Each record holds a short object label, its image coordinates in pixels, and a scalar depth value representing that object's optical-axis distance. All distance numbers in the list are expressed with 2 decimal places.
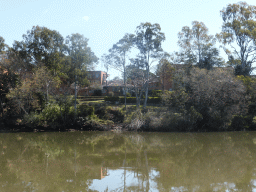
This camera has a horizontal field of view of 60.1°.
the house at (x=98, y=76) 55.83
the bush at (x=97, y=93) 50.25
